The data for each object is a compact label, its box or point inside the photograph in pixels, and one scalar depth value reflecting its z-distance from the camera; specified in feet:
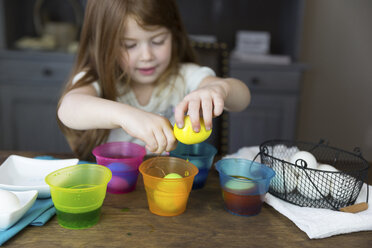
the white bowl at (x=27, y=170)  2.41
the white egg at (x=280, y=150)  2.89
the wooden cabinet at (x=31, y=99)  6.98
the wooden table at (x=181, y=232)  1.86
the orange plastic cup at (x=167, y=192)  2.10
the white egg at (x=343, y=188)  2.21
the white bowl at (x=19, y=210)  1.86
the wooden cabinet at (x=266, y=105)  7.03
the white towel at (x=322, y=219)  2.00
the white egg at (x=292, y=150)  2.91
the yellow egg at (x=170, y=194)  2.10
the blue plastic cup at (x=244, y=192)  2.18
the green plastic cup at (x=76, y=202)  1.97
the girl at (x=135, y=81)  2.49
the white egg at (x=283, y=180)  2.33
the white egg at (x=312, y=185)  2.25
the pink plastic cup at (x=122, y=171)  2.40
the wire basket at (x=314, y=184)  2.22
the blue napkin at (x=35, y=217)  1.86
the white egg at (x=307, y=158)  2.53
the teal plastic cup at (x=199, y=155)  2.55
